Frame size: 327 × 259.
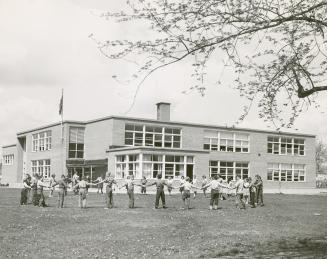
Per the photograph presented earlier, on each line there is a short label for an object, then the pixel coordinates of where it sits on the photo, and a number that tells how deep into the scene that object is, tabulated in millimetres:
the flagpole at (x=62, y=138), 48312
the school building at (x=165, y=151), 44656
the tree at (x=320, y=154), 118681
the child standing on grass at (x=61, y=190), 23655
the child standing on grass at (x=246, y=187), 25662
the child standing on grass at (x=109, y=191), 23422
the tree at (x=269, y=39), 9625
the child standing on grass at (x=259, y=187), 27253
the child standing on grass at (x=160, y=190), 23828
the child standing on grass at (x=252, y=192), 25938
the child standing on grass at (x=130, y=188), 23750
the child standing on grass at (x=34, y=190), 25172
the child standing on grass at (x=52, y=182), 28622
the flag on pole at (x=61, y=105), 47931
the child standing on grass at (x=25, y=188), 24969
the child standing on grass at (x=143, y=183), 36219
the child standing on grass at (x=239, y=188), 24952
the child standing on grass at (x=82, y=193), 23438
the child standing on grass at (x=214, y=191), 23883
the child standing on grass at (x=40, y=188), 24481
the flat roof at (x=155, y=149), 42072
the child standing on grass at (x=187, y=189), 23953
